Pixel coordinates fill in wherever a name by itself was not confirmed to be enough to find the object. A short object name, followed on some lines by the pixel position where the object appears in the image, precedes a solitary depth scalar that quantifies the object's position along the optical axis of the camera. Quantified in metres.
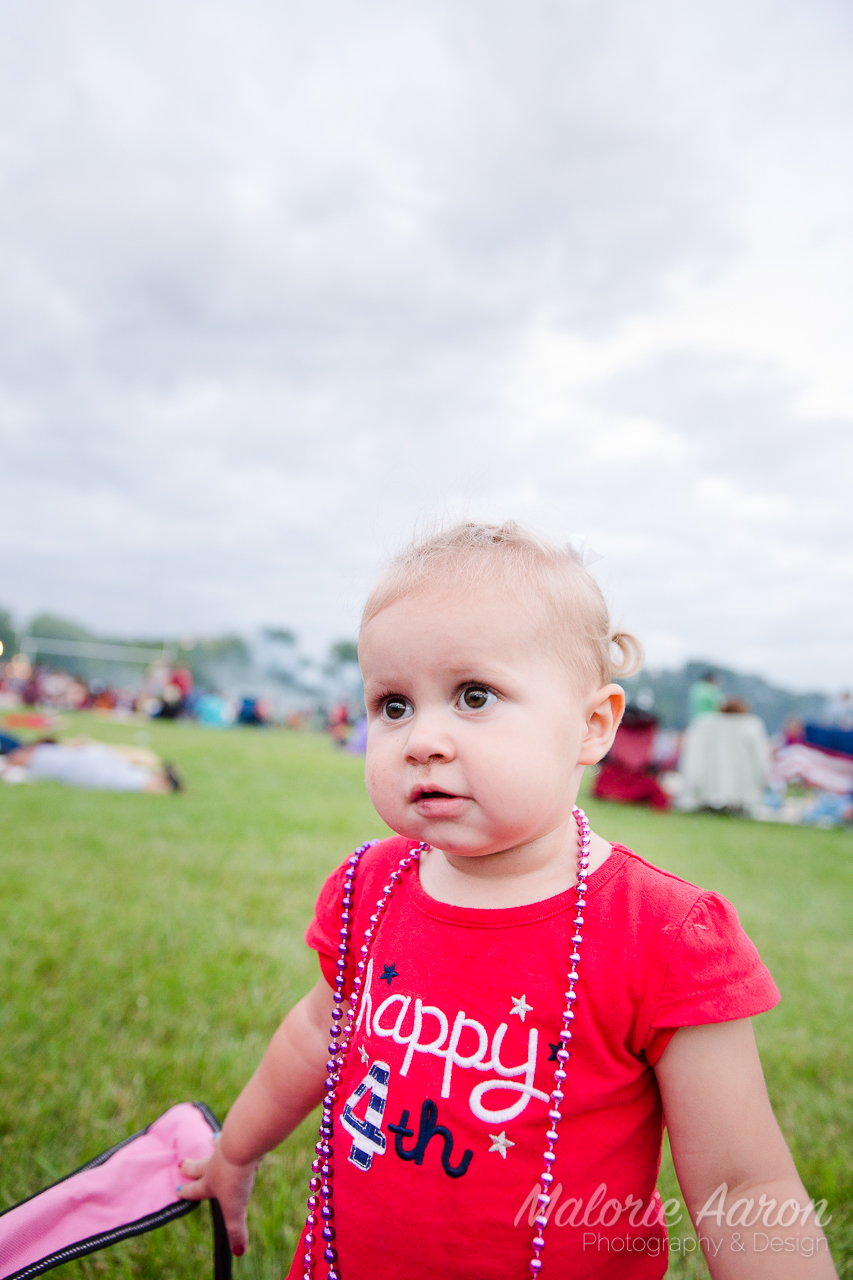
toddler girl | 0.87
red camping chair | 8.98
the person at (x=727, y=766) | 8.98
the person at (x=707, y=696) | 11.15
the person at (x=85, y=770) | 6.92
